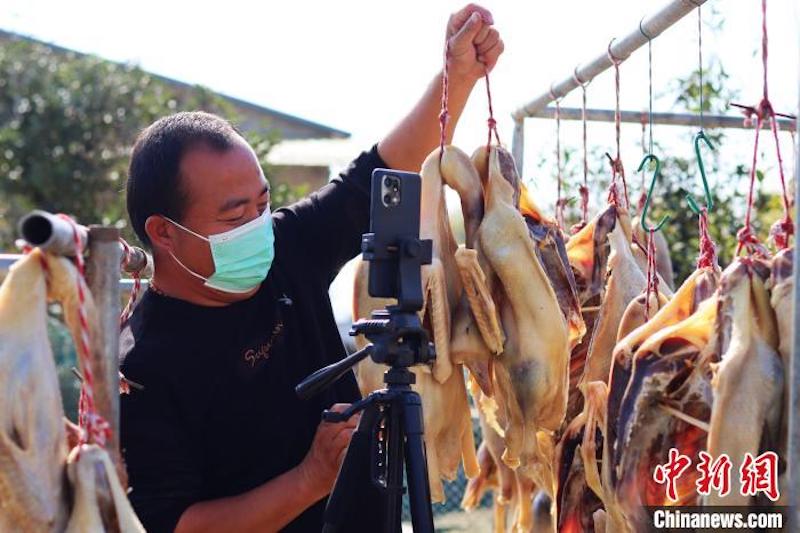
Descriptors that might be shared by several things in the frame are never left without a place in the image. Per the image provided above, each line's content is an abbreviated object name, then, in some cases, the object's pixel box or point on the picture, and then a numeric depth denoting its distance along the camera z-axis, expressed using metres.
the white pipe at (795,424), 1.67
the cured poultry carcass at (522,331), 2.52
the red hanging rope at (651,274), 2.67
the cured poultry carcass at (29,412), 1.66
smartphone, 2.03
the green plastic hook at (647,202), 2.89
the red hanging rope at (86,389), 1.73
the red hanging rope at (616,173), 3.05
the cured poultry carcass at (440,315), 2.52
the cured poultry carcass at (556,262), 2.72
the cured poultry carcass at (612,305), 2.85
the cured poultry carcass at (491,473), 3.02
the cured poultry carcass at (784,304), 1.92
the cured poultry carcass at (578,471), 2.53
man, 2.41
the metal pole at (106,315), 1.80
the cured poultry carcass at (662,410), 2.10
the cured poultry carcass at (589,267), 3.09
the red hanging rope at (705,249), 2.36
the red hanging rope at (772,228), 2.08
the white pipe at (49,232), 1.66
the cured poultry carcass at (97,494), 1.69
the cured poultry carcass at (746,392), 1.91
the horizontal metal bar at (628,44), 2.59
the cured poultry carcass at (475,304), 2.49
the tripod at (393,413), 2.03
